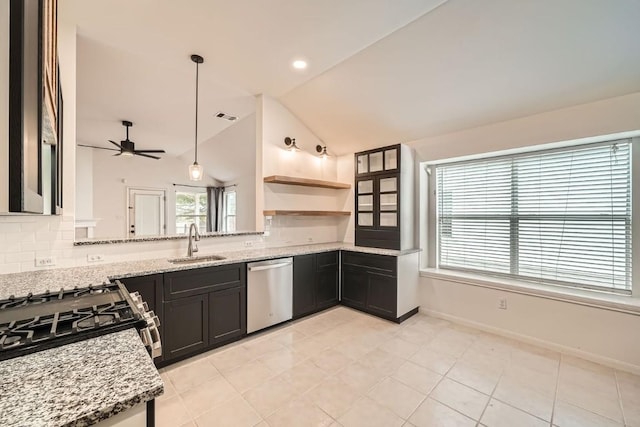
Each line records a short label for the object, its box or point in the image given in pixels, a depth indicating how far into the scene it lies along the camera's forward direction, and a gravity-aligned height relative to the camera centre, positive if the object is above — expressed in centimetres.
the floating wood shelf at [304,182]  369 +47
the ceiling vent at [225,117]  436 +159
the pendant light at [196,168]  284 +49
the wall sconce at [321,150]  444 +104
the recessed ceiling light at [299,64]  297 +165
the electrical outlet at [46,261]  225 -39
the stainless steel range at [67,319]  96 -44
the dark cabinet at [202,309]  246 -91
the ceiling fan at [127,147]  445 +108
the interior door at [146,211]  668 +7
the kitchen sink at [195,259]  284 -49
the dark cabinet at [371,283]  347 -92
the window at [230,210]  756 +12
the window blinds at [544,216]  270 -1
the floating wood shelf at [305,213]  374 +2
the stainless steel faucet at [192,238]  303 -26
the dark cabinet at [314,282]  349 -91
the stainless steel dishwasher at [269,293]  302 -90
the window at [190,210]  751 +12
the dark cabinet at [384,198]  368 +24
